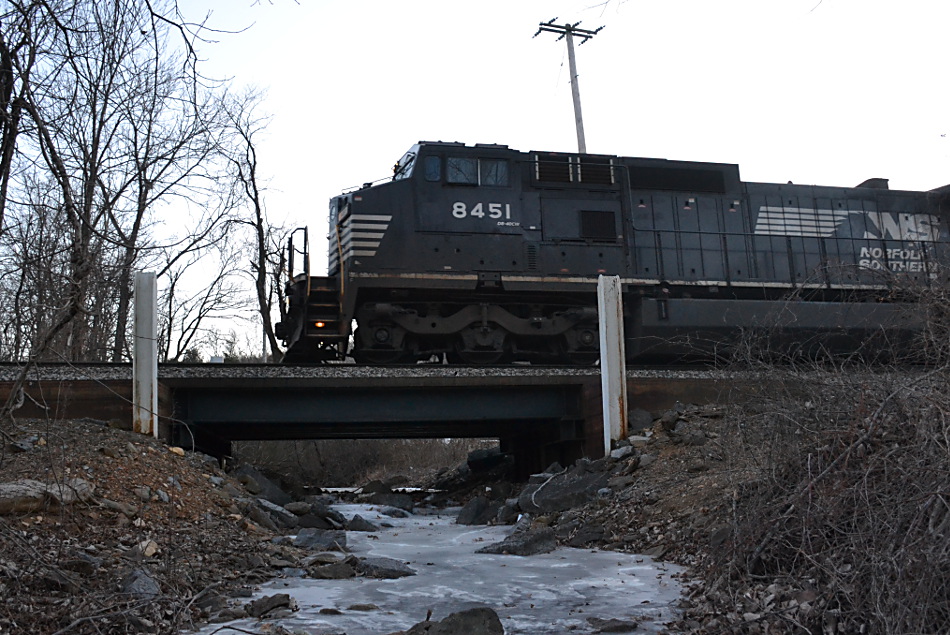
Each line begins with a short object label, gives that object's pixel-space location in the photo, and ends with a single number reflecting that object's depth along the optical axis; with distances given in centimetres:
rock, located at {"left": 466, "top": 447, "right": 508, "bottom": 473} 1670
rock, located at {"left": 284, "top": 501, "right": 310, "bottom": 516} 965
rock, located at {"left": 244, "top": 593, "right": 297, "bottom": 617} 468
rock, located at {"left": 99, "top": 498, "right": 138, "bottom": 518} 669
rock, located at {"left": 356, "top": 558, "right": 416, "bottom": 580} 598
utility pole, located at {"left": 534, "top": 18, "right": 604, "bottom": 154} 2101
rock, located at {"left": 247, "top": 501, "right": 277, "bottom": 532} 832
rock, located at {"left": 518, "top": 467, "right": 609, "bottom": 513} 889
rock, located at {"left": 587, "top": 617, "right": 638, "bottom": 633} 427
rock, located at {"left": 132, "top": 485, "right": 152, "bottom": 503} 724
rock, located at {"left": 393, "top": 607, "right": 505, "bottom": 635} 397
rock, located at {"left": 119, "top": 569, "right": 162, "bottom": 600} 450
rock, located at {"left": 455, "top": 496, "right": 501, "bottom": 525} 1034
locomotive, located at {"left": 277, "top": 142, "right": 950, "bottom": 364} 1277
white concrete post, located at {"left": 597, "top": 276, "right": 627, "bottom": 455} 988
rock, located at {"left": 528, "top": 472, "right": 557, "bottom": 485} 1025
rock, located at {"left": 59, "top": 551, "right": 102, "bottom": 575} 495
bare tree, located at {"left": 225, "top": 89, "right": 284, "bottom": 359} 2406
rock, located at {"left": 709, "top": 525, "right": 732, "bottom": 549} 502
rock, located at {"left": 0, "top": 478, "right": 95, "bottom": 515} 593
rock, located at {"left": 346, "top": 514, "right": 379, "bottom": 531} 963
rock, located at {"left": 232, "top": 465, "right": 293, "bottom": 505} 1007
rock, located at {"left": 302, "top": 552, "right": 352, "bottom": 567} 648
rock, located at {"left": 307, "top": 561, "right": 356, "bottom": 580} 590
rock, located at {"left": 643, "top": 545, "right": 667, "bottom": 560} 649
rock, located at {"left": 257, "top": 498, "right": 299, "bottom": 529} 895
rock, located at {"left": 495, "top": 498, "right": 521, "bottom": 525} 984
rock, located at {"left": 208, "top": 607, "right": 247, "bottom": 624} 455
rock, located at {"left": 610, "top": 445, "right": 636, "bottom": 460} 940
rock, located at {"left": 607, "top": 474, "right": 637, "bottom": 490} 873
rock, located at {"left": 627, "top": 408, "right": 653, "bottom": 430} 1006
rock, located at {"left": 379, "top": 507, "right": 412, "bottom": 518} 1192
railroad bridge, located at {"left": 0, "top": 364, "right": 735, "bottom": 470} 1032
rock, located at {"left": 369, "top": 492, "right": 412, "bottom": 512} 1306
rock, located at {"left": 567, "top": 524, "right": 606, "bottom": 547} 750
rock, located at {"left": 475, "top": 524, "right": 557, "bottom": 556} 702
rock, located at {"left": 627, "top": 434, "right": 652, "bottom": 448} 948
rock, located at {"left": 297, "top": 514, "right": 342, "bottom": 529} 935
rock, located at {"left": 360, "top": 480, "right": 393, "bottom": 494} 1555
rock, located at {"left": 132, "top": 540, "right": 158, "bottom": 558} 572
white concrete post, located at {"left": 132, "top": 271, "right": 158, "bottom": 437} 884
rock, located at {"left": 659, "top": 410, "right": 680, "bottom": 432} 974
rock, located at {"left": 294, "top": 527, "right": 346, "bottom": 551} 749
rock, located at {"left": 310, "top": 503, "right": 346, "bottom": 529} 972
